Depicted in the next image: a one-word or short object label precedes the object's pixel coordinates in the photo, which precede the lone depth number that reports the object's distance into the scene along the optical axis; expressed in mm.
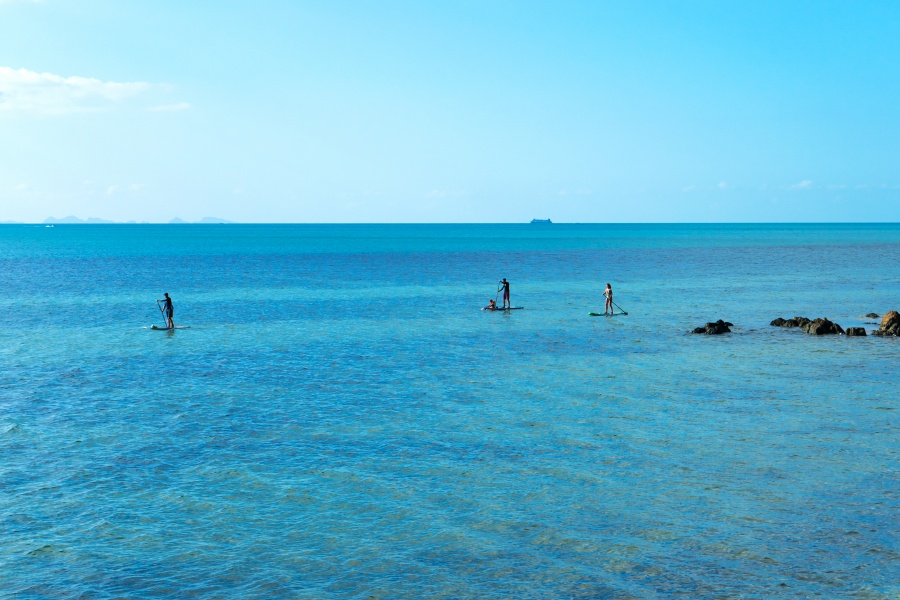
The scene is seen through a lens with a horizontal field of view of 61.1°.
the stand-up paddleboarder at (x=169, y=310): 46756
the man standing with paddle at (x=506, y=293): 55991
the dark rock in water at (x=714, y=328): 43134
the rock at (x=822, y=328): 42219
